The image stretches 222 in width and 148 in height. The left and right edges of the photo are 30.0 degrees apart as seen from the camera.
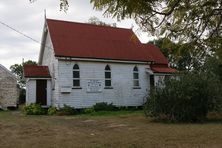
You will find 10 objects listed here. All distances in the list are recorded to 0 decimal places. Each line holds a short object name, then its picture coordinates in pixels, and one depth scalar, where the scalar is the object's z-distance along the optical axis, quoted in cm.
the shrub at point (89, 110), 3083
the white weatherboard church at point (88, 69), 3164
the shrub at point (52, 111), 3010
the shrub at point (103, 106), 3181
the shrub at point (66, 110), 2995
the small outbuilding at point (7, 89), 3828
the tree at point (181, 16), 784
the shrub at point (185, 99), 2152
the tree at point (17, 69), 8905
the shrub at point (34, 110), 3011
